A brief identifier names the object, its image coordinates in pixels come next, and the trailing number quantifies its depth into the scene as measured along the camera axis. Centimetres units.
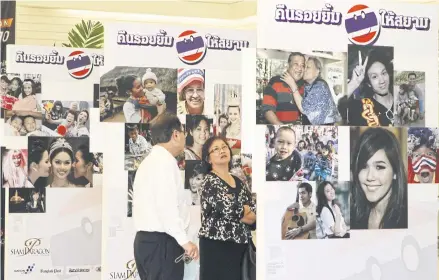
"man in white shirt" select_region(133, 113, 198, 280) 539
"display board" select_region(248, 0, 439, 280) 464
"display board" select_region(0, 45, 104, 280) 751
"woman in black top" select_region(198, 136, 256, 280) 572
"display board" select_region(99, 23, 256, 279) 609
